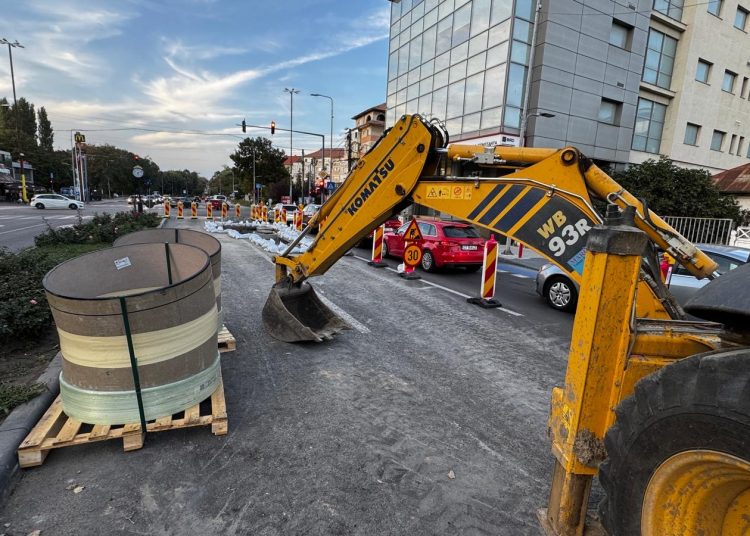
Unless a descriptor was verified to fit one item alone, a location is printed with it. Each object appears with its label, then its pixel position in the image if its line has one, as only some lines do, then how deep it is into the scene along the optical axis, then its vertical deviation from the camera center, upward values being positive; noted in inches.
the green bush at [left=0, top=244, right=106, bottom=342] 184.1 -59.0
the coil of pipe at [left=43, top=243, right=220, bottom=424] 119.6 -51.1
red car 446.9 -47.0
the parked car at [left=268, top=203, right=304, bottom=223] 1014.4 -47.7
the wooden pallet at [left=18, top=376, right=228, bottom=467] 115.0 -75.4
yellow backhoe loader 55.2 -24.9
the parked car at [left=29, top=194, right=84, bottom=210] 1504.2 -83.9
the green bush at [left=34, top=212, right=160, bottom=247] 466.6 -62.0
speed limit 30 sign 420.8 -56.5
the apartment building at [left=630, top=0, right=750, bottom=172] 1040.8 +378.8
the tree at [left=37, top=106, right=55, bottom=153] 3095.5 +386.5
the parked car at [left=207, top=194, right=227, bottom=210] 2106.7 -77.3
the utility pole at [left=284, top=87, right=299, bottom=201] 1619.2 +337.0
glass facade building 845.8 +341.3
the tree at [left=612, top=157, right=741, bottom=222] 726.5 +43.5
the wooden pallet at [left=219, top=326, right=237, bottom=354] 202.2 -77.1
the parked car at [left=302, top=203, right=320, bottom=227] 927.4 -42.4
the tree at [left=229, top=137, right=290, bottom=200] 2551.7 +181.9
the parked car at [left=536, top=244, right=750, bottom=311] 250.1 -48.9
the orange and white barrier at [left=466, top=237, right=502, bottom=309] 320.5 -59.2
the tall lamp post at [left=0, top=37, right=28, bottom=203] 1786.4 +471.9
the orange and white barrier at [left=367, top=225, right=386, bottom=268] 491.6 -60.5
